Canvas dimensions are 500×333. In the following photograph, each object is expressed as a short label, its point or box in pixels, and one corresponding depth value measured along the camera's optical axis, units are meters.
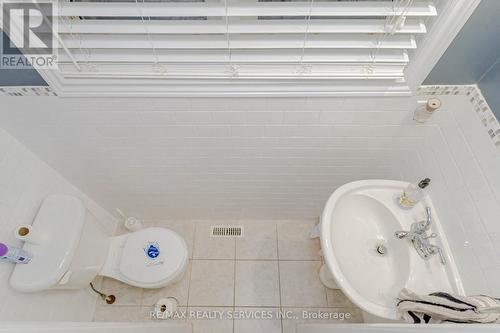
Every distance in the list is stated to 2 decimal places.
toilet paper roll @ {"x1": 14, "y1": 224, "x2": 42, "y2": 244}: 1.05
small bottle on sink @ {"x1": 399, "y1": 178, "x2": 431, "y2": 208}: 1.02
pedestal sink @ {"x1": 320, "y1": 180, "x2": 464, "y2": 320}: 0.93
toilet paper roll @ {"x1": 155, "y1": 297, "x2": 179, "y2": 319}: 1.59
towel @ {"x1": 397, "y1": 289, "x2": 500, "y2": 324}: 0.66
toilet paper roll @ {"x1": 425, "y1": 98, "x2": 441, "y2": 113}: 0.95
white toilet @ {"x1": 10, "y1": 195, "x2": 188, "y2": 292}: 1.07
